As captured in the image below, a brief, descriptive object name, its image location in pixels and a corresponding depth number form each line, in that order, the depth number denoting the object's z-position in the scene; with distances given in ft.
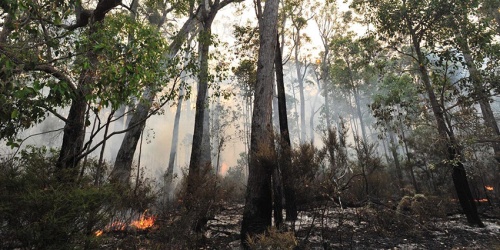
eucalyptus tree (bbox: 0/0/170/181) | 9.55
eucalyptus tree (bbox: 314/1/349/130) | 77.20
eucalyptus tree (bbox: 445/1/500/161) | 25.71
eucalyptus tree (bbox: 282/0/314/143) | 45.88
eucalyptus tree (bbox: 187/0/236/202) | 26.37
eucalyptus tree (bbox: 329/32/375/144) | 62.54
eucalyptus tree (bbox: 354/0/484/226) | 25.55
